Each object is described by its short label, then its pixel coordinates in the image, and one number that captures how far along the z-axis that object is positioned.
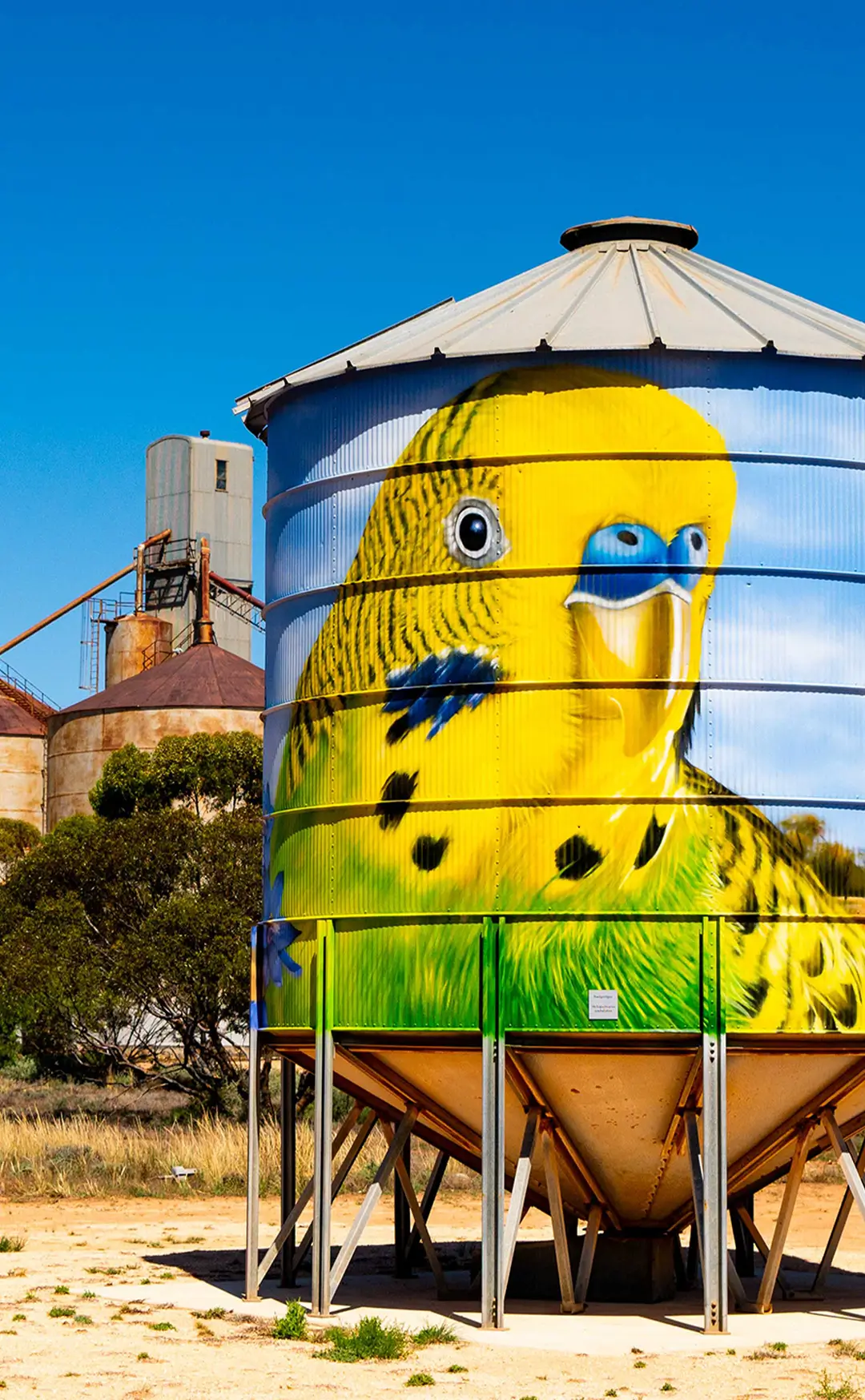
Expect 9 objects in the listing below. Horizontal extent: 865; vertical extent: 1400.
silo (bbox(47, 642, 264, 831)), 60.53
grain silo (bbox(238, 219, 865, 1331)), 16.77
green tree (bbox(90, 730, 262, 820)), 54.59
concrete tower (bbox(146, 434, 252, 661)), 87.69
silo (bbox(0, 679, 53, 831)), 70.69
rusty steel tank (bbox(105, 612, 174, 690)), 79.62
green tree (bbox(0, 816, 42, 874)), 55.09
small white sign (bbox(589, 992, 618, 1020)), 16.59
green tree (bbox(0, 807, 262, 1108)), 36.34
